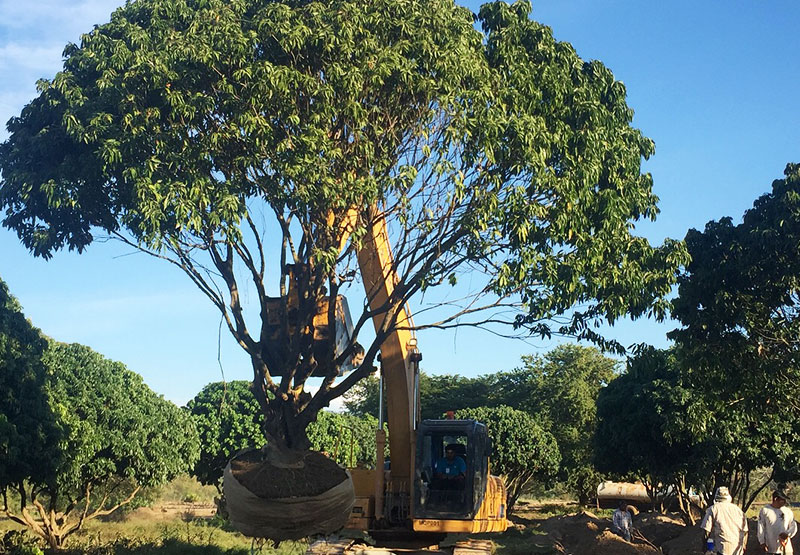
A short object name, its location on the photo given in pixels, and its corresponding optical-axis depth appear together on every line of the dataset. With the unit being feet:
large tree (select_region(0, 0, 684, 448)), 43.19
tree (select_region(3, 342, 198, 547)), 72.02
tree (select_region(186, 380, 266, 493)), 131.75
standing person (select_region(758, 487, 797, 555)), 45.32
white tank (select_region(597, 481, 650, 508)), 199.62
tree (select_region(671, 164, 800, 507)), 62.69
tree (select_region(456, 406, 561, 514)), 157.28
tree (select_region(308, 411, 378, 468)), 149.18
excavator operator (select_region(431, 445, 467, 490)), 57.67
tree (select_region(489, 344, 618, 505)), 183.83
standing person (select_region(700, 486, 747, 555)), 43.01
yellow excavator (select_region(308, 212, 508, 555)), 55.88
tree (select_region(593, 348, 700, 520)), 104.06
